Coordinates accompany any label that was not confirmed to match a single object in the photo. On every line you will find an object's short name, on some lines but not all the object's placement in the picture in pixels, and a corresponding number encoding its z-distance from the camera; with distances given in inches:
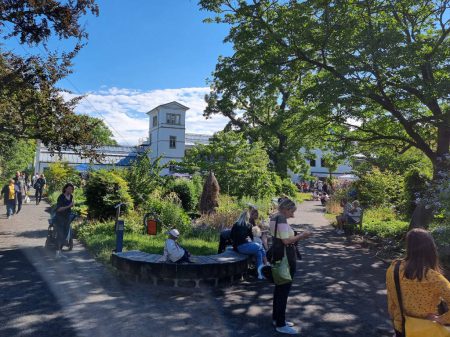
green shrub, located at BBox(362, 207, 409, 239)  520.6
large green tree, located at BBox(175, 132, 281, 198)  809.5
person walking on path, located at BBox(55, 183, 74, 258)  373.4
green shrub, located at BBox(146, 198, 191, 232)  466.3
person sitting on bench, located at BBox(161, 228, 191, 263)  275.9
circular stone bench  275.1
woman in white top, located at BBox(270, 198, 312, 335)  203.3
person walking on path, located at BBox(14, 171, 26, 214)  654.5
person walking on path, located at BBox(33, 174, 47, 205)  900.0
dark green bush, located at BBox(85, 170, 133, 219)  516.4
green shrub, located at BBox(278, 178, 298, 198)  1014.0
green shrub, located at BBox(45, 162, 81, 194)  1118.0
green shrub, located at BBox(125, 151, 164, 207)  557.9
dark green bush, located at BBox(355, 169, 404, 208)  810.2
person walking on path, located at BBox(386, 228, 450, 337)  127.2
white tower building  2544.3
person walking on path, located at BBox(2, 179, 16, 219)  612.7
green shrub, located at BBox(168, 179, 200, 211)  645.3
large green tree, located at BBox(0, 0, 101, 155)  370.6
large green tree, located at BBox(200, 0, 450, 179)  418.6
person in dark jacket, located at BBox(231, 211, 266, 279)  312.8
